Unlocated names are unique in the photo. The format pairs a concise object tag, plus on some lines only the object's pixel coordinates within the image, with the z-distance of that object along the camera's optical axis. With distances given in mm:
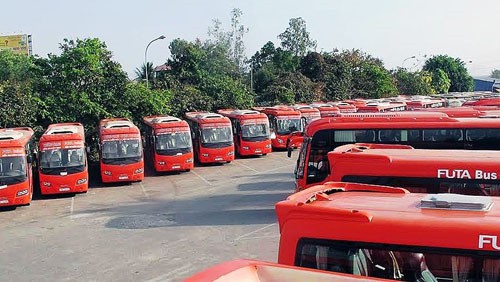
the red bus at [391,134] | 13273
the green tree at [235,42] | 76438
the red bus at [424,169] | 7762
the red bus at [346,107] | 37262
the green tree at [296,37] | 76500
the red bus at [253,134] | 29328
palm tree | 57962
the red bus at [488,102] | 26719
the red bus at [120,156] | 22953
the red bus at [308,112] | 34350
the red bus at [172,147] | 25016
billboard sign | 81188
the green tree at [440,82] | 80875
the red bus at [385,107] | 30584
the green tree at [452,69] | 91125
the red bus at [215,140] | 27188
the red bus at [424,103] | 35591
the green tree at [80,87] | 28766
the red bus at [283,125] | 31969
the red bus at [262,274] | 3702
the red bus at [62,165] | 20938
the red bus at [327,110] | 35594
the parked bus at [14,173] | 18938
